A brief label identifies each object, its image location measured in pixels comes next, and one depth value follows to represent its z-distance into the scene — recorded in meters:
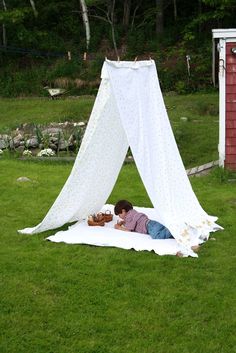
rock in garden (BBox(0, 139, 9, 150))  12.60
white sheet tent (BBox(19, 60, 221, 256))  6.57
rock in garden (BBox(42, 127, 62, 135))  13.26
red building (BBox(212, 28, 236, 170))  9.95
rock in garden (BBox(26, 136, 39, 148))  12.52
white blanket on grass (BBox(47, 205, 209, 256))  6.47
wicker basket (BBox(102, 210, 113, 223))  7.45
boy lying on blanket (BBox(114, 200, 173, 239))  6.74
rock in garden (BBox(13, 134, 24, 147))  12.66
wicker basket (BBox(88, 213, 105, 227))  7.30
